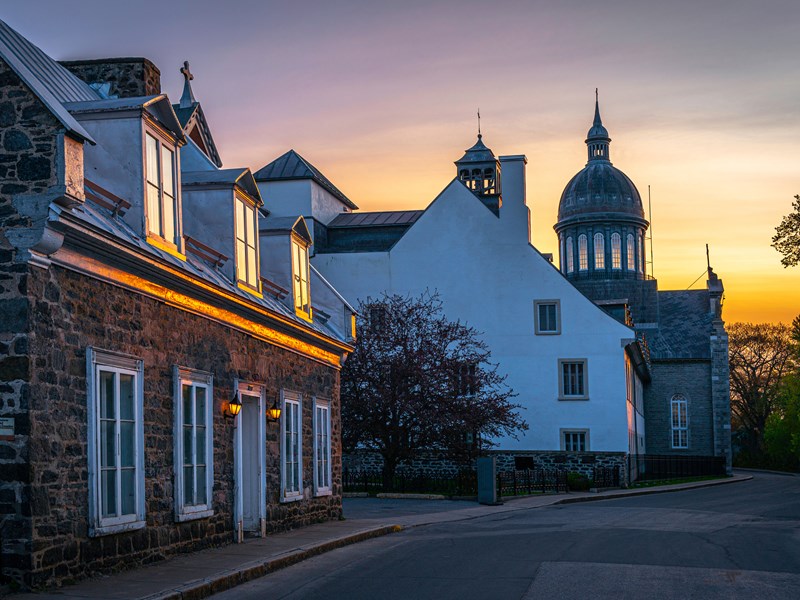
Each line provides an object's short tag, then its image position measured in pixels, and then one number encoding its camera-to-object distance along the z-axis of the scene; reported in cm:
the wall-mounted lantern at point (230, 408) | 1733
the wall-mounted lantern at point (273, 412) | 1948
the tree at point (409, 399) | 3797
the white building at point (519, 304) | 4638
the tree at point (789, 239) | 3020
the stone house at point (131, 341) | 1141
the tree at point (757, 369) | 8500
